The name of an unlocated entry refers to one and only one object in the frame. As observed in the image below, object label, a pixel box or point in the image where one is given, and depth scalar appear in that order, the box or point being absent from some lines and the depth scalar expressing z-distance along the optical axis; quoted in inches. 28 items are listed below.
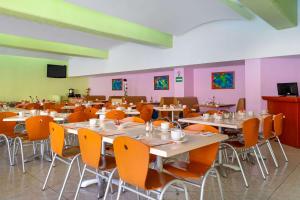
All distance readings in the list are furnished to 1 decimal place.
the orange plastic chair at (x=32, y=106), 266.5
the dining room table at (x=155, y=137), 71.4
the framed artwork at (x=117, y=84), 448.3
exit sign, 335.8
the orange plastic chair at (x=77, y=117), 151.6
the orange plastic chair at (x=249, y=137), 115.2
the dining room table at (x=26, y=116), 145.3
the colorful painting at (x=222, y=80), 313.2
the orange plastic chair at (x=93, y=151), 83.1
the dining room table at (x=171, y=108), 237.9
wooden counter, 190.5
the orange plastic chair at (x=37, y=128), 134.3
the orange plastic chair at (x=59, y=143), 99.3
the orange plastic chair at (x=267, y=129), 134.9
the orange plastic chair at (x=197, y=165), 82.0
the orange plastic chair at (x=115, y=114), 172.2
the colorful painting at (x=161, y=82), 379.6
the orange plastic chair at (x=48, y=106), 261.4
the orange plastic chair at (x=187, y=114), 182.1
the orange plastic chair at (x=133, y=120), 127.8
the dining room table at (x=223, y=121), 124.9
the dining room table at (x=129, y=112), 198.0
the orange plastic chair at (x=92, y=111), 192.5
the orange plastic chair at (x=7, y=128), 153.9
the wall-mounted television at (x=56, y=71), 470.0
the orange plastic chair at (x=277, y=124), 143.8
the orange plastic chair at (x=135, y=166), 67.7
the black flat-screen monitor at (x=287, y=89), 208.1
